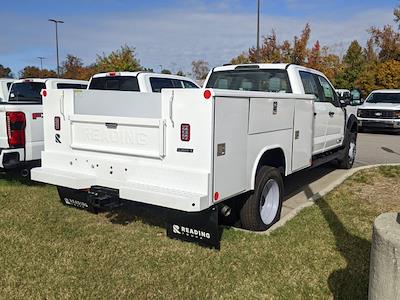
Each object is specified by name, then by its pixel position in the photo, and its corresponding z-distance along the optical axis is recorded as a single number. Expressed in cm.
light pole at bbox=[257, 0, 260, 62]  2449
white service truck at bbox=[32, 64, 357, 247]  396
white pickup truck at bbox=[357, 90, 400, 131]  1783
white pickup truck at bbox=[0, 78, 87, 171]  643
